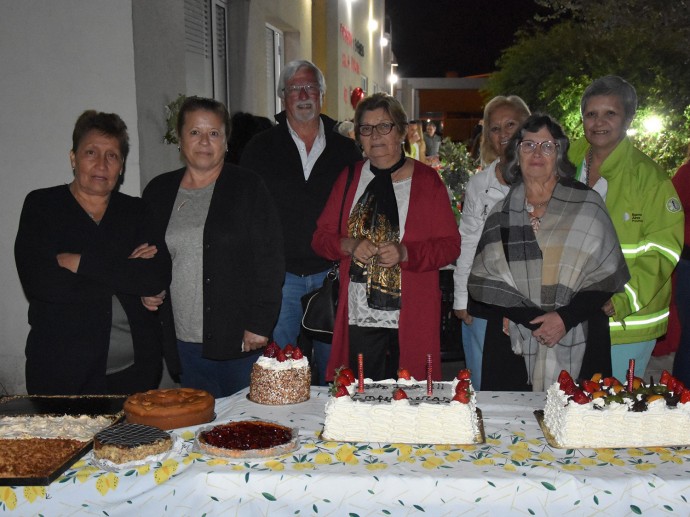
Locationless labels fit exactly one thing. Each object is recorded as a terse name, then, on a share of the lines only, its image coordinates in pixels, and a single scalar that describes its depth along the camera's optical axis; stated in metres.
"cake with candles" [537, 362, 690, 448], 2.27
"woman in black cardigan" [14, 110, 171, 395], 3.00
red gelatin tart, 2.15
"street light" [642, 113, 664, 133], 10.14
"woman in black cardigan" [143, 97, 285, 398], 3.21
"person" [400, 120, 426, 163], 12.29
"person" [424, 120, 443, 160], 17.25
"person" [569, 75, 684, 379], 3.18
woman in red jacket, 3.48
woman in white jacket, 3.73
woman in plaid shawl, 3.03
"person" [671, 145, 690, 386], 4.60
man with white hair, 3.92
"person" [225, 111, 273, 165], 5.85
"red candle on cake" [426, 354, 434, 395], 2.49
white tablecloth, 2.01
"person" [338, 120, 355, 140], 6.74
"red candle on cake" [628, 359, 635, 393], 2.46
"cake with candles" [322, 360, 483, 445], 2.30
